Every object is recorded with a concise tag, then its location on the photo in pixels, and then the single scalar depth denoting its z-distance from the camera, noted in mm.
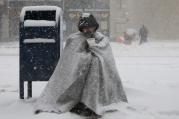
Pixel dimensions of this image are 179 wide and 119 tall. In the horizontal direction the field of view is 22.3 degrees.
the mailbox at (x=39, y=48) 8047
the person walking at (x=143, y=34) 33553
